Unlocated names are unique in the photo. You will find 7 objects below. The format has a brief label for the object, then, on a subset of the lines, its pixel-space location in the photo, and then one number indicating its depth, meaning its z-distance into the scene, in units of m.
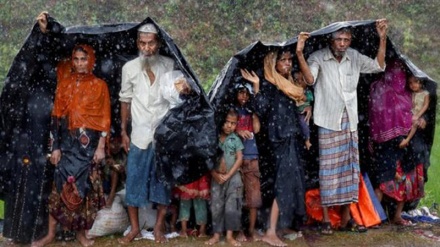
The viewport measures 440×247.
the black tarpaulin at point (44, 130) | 6.06
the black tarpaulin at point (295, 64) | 6.27
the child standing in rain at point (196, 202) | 6.32
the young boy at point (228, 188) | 6.26
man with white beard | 6.21
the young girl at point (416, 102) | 6.78
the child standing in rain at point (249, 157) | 6.34
